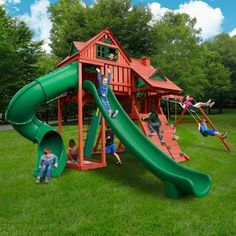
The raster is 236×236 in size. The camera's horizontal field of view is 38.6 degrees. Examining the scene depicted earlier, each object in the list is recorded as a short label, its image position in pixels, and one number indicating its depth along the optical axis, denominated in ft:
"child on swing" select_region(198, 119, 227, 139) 50.48
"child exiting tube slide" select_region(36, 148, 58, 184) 32.40
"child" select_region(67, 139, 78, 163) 39.37
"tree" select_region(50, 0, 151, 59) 103.60
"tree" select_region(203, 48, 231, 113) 151.74
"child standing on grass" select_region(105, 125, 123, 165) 42.86
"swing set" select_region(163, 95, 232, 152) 53.39
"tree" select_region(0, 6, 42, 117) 110.93
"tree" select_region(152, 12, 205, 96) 101.81
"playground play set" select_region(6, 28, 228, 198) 29.66
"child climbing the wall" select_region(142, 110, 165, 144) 42.75
